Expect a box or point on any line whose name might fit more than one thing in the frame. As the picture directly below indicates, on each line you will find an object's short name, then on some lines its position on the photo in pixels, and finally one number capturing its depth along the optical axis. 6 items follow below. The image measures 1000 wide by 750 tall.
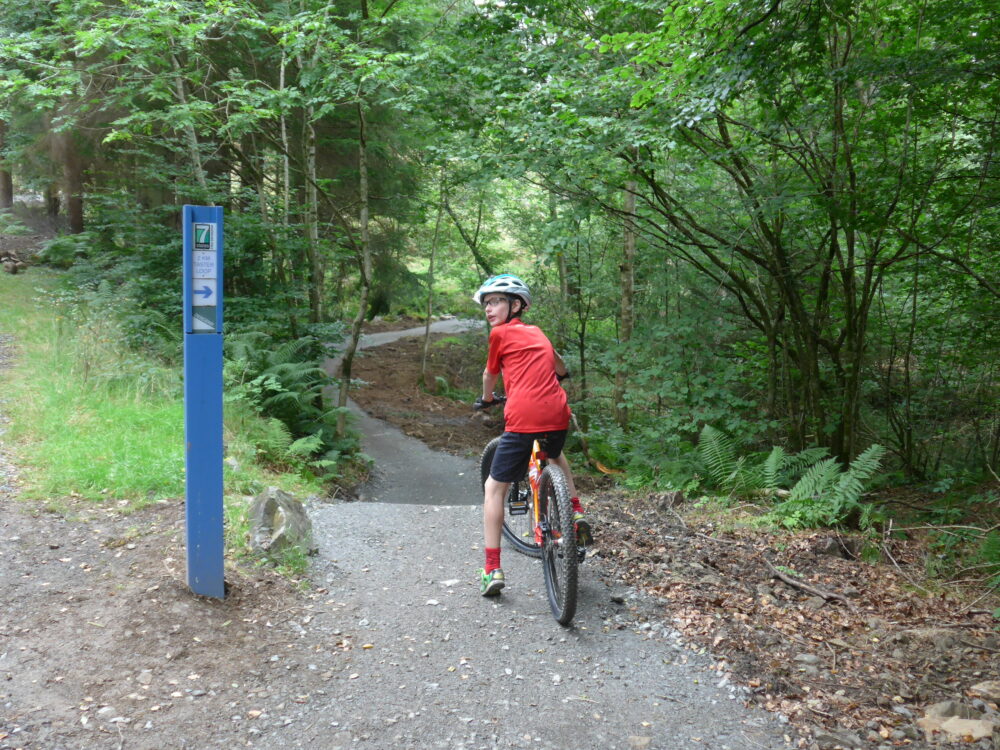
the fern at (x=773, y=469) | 6.58
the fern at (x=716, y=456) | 7.11
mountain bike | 3.87
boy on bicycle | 4.21
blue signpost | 3.49
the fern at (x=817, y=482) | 5.88
